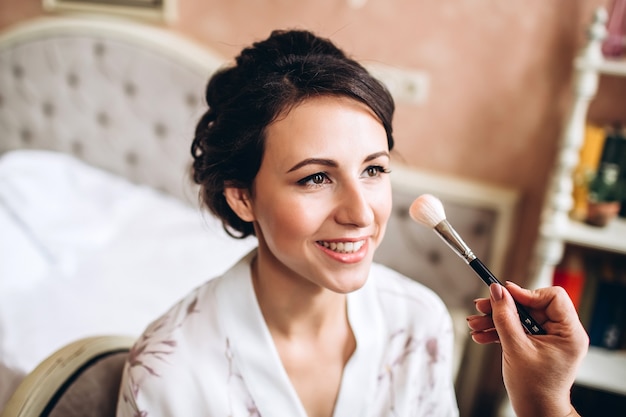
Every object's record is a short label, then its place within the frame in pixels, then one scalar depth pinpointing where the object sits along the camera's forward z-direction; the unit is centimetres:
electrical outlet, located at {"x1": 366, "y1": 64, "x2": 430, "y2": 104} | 162
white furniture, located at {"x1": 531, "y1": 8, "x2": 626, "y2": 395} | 124
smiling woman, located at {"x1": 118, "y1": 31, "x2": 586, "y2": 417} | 69
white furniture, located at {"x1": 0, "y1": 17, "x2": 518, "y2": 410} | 143
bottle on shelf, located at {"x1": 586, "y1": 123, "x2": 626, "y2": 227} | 134
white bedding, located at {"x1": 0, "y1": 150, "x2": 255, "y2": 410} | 133
